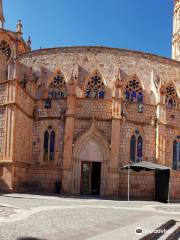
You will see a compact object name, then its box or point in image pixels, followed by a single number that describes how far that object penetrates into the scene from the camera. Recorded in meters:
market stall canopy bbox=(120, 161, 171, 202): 13.67
